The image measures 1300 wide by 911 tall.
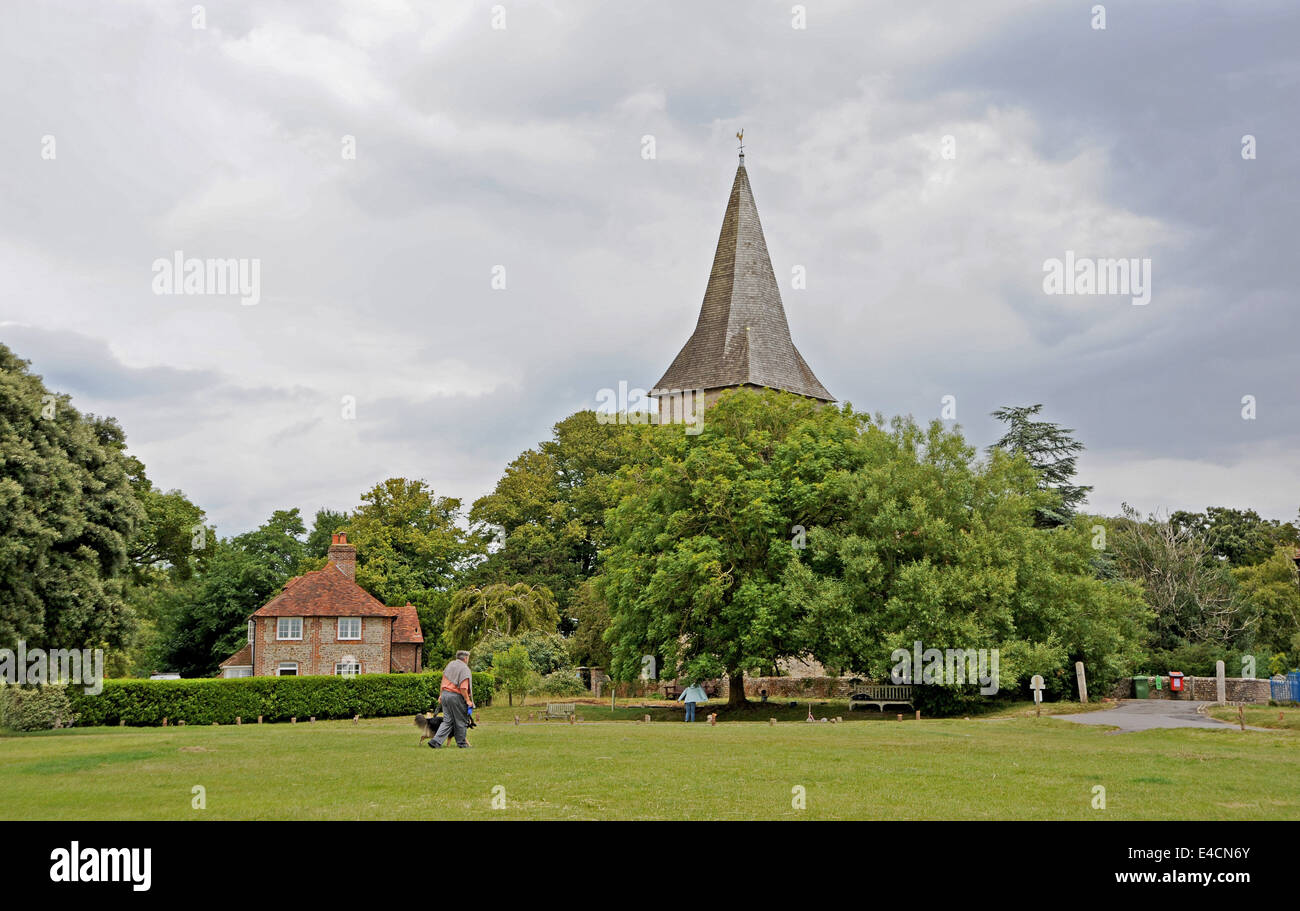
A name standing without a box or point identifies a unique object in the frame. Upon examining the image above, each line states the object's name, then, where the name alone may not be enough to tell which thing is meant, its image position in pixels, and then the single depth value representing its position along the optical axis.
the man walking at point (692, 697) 34.69
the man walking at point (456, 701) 18.84
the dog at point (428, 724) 19.33
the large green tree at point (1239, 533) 74.88
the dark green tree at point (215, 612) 62.91
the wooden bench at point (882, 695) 37.00
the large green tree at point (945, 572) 32.91
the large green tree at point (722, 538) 35.62
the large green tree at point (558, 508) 69.62
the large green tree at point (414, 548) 68.31
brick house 53.41
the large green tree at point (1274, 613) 53.06
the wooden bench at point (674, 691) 50.56
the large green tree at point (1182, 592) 51.50
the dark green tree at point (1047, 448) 56.34
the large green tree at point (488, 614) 54.96
